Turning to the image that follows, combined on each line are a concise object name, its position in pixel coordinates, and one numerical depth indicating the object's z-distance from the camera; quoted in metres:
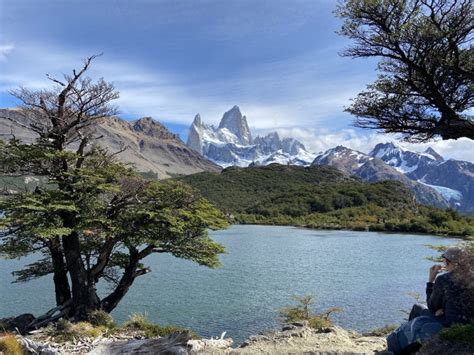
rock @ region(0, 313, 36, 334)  15.57
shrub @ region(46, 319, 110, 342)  13.12
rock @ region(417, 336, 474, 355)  7.88
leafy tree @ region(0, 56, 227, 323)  14.61
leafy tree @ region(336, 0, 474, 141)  11.55
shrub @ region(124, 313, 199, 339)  15.13
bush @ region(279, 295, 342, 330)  16.20
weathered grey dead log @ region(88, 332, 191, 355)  10.69
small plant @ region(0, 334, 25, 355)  10.53
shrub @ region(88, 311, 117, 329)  15.05
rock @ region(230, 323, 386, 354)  11.59
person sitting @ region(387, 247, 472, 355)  8.56
